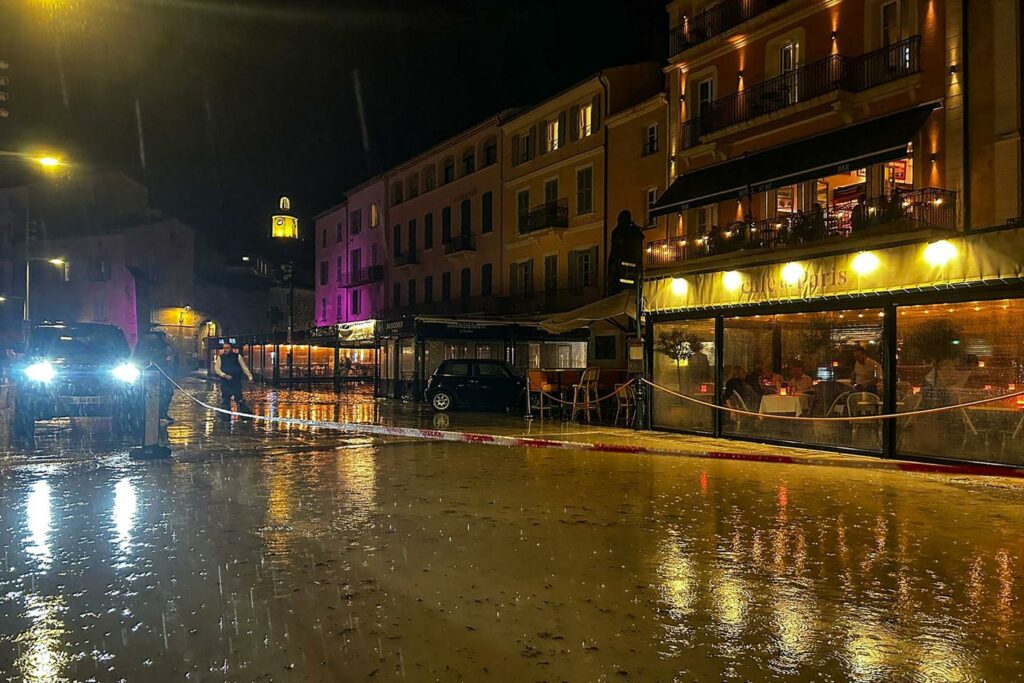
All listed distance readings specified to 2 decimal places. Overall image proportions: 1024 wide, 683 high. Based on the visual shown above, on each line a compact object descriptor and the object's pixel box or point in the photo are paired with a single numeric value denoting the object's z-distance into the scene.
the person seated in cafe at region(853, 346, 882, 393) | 12.27
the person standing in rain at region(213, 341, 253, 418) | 18.41
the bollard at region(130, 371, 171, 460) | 11.39
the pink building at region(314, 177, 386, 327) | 49.78
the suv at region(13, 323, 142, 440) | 13.46
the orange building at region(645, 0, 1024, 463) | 11.12
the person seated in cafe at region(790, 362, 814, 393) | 13.54
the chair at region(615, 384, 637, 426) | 17.44
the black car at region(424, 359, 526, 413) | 22.67
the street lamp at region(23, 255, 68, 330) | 22.06
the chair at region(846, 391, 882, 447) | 12.18
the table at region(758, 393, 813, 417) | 13.59
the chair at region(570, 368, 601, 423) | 17.83
